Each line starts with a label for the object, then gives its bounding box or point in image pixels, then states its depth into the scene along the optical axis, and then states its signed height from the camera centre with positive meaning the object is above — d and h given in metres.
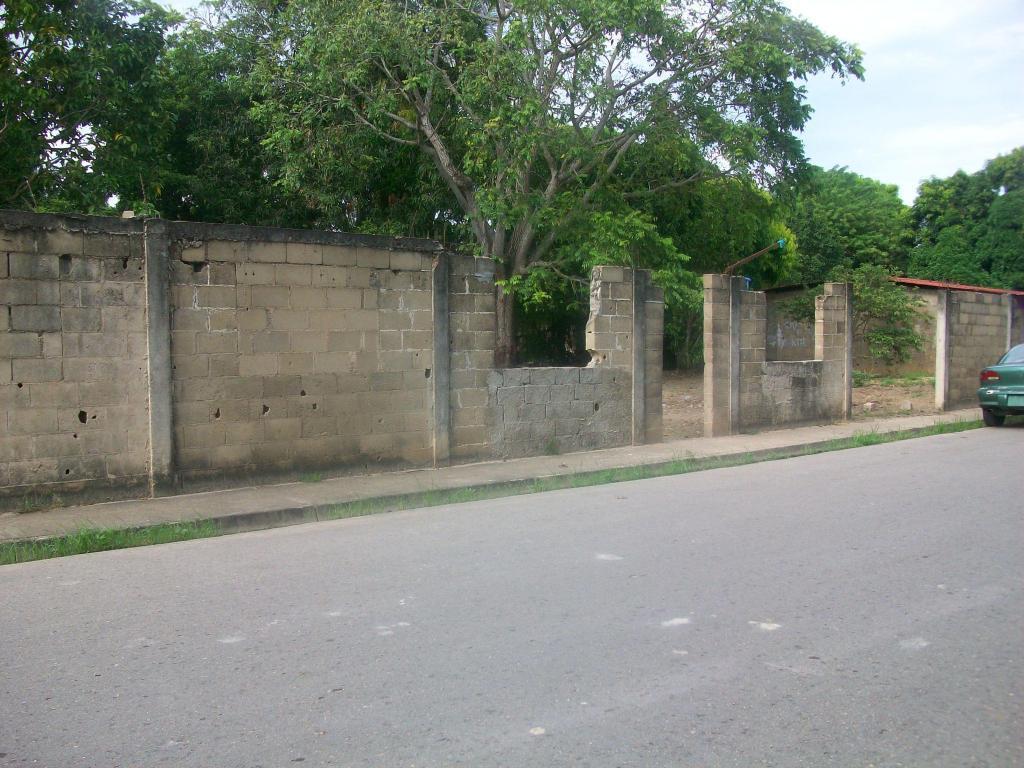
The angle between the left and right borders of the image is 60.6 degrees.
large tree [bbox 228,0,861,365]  17.58 +5.51
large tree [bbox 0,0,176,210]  13.25 +4.25
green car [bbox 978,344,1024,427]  14.93 -0.84
